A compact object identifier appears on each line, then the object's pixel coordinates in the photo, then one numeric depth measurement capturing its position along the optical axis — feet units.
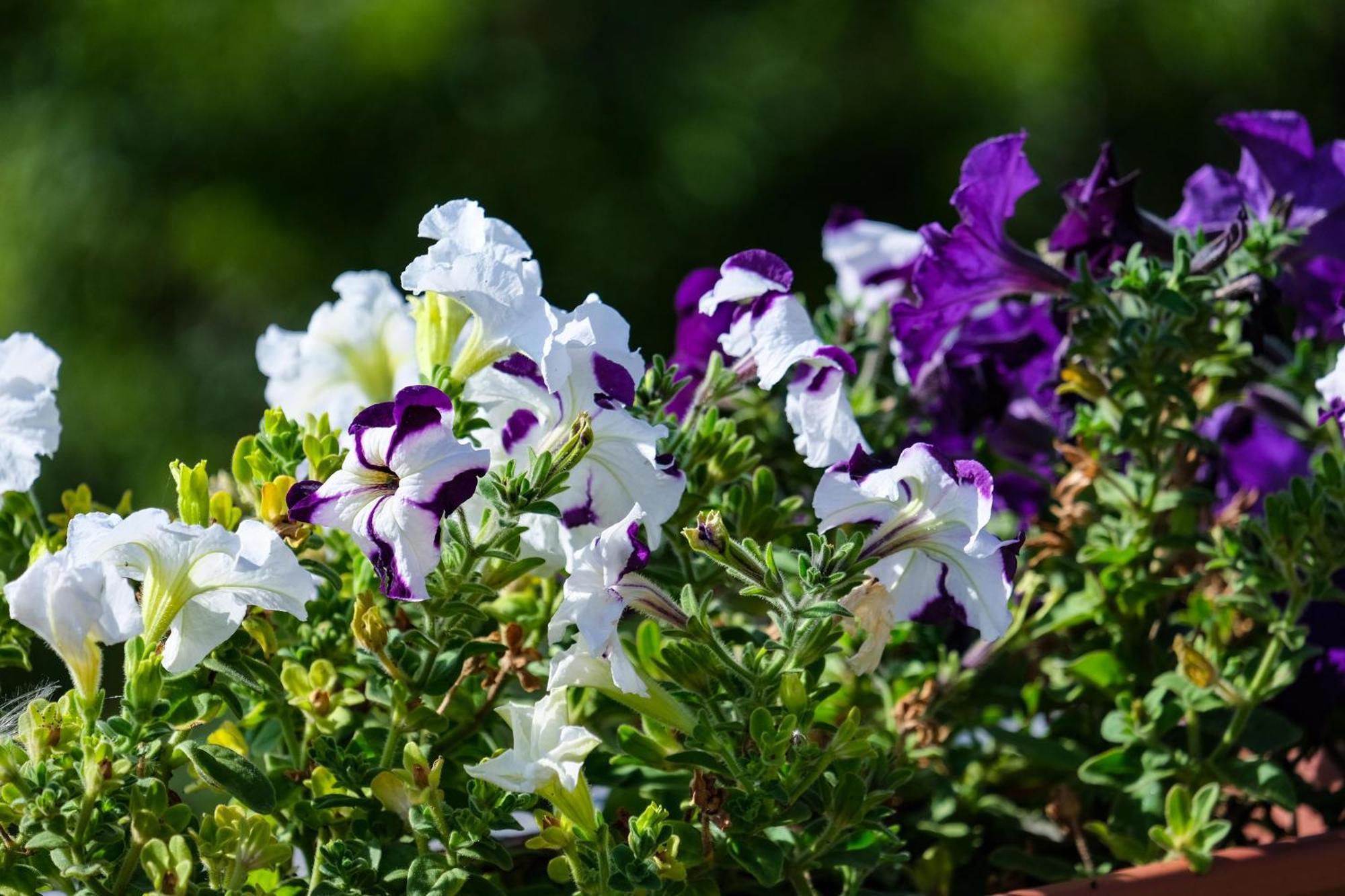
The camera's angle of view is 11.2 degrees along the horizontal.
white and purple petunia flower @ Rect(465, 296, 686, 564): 5.85
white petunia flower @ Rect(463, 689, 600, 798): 5.79
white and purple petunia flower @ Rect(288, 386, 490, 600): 5.72
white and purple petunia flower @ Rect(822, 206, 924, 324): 6.61
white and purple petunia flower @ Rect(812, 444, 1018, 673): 5.82
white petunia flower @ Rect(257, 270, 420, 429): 6.31
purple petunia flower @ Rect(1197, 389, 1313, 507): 6.54
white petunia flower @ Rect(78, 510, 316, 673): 5.70
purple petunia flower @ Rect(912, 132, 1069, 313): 6.24
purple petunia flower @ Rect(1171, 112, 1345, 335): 6.42
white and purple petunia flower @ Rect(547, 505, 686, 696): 5.76
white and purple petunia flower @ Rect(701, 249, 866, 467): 5.99
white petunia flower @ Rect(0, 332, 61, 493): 5.93
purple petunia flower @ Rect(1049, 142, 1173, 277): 6.31
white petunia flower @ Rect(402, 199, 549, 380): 5.82
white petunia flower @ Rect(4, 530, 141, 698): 5.70
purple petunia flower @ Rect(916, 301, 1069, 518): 6.40
